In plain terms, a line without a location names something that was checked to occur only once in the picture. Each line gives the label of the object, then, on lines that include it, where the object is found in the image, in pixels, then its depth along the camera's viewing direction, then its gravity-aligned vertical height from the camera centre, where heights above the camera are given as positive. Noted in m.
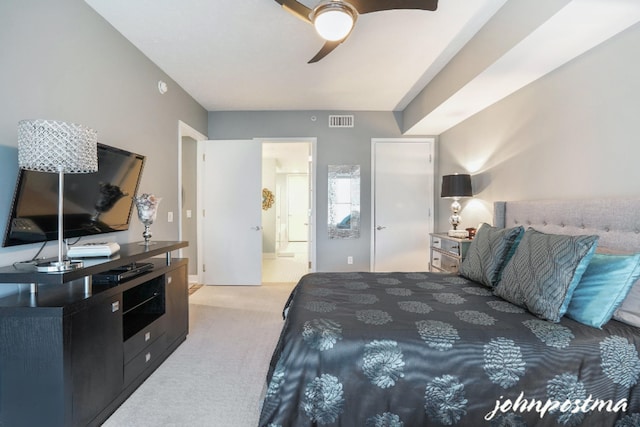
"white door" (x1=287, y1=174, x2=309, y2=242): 9.29 +0.15
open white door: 4.32 -0.01
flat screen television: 1.53 +0.07
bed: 1.24 -0.66
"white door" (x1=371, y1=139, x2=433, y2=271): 4.48 +0.17
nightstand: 2.93 -0.47
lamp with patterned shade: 1.39 +0.30
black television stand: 1.35 -0.71
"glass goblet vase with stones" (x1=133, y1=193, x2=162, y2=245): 2.40 +0.02
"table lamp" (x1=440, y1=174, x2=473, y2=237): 3.26 +0.26
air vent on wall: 4.46 +1.41
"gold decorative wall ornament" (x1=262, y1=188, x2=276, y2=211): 7.20 +0.30
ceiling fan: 1.65 +1.18
